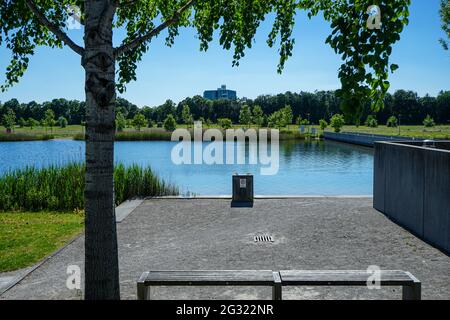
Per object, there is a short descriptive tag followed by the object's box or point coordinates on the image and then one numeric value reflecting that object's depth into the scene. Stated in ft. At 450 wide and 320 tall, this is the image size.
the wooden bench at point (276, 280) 13.66
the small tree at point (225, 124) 302.86
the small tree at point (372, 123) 326.32
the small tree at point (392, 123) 328.70
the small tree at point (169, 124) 273.75
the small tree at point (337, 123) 259.19
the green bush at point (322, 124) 289.17
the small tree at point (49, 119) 326.03
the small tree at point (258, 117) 324.74
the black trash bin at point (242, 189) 39.70
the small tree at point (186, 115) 323.57
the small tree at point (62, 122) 357.94
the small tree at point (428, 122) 318.65
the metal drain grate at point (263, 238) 26.61
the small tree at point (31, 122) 336.49
